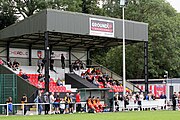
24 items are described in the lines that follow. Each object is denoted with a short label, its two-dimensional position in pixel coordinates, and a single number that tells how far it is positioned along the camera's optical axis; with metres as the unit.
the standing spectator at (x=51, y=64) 49.60
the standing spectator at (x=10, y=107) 34.41
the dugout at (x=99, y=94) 43.27
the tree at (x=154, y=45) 63.56
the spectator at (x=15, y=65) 46.34
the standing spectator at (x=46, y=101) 35.69
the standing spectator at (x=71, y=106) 36.74
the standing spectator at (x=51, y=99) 36.27
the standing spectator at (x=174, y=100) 42.62
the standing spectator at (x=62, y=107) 36.25
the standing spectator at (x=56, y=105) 36.18
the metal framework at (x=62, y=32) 39.97
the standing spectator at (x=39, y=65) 47.51
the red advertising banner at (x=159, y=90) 53.25
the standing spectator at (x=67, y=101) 36.59
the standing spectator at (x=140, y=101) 43.03
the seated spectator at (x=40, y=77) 43.94
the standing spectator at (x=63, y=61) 51.62
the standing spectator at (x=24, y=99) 36.31
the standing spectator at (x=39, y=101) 35.65
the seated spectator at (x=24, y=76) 42.71
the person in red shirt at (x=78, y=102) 37.53
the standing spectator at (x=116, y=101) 40.41
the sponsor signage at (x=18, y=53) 49.41
